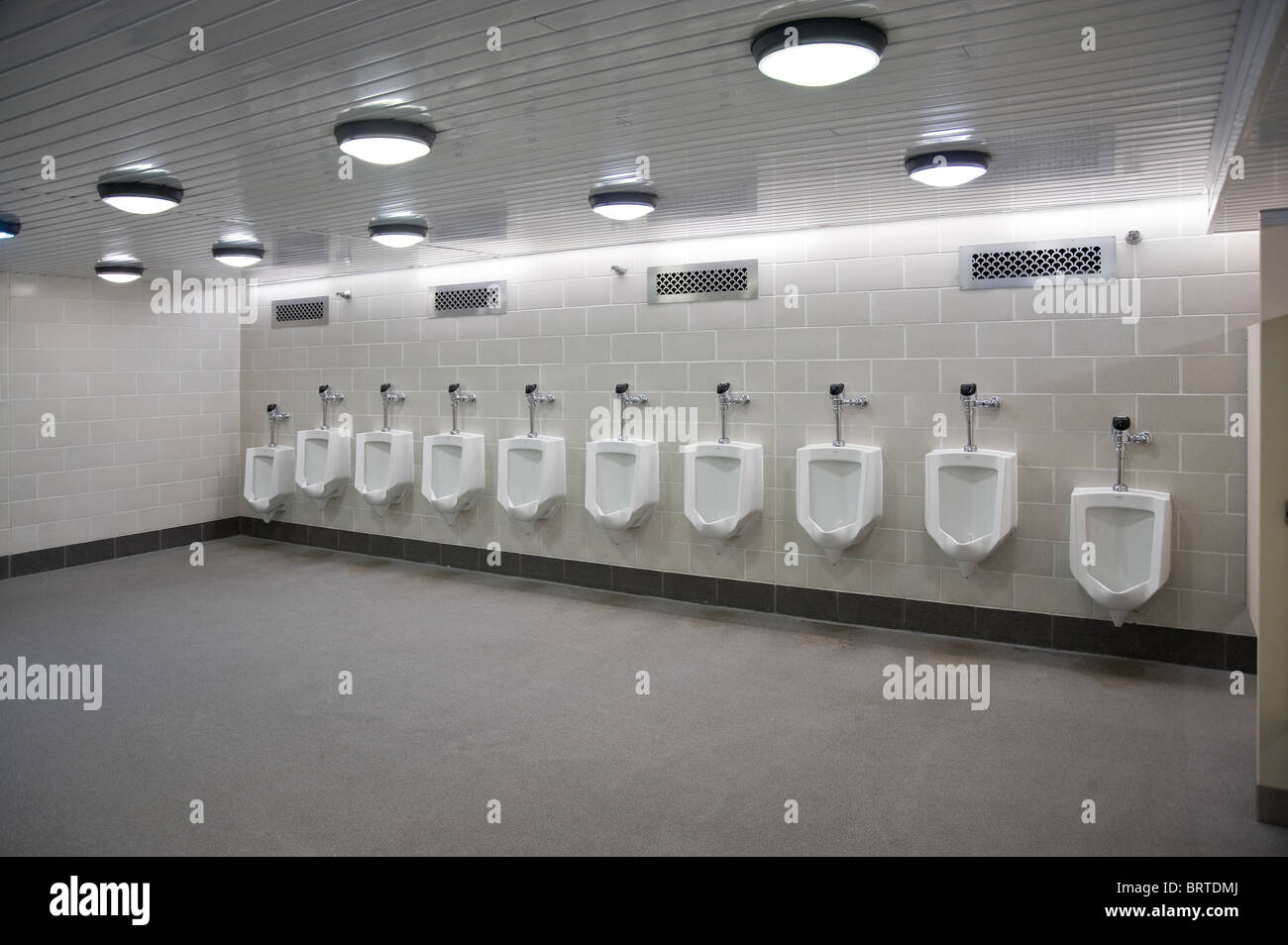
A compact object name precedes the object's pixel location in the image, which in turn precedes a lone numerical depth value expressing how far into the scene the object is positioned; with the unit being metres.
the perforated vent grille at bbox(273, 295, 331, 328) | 7.14
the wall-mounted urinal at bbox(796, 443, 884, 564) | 4.71
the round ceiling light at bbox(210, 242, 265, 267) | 5.66
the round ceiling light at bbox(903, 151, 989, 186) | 3.41
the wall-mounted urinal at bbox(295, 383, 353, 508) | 6.84
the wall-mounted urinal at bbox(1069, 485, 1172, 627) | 4.00
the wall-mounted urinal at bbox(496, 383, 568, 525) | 5.76
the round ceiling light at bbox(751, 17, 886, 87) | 2.23
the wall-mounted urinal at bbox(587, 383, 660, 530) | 5.38
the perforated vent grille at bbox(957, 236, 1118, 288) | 4.32
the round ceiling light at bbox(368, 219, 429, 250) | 4.95
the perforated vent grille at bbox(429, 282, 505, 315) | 6.19
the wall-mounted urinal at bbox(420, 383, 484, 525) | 6.15
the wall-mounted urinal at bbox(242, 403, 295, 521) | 7.18
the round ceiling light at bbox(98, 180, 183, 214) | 3.91
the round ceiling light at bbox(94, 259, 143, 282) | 6.38
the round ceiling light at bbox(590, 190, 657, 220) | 4.16
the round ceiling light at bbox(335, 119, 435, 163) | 3.01
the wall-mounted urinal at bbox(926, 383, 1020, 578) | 4.34
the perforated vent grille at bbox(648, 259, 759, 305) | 5.25
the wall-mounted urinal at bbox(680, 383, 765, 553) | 5.04
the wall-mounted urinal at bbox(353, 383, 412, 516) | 6.50
